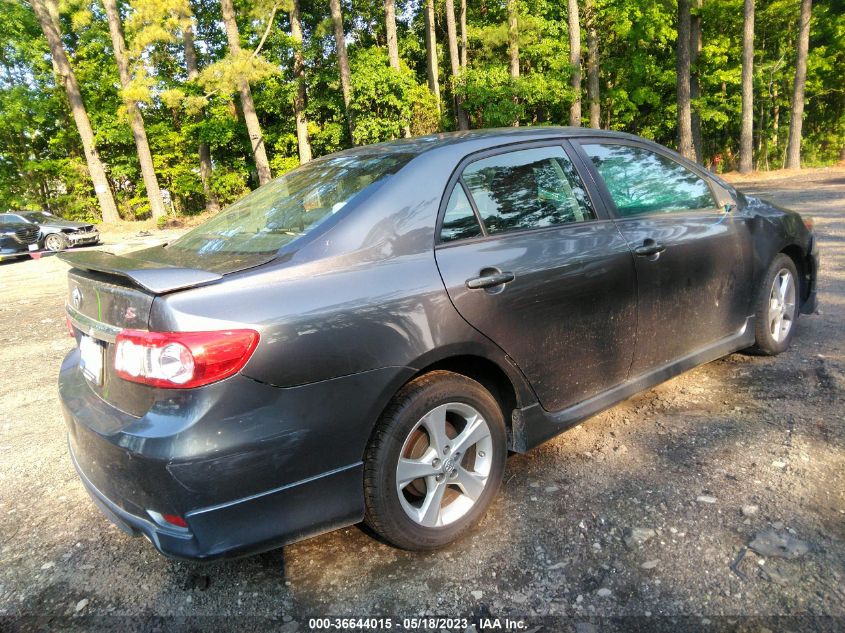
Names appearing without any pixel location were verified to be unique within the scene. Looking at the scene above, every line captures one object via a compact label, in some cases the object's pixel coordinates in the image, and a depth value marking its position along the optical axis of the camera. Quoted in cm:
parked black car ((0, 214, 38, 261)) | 1567
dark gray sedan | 188
